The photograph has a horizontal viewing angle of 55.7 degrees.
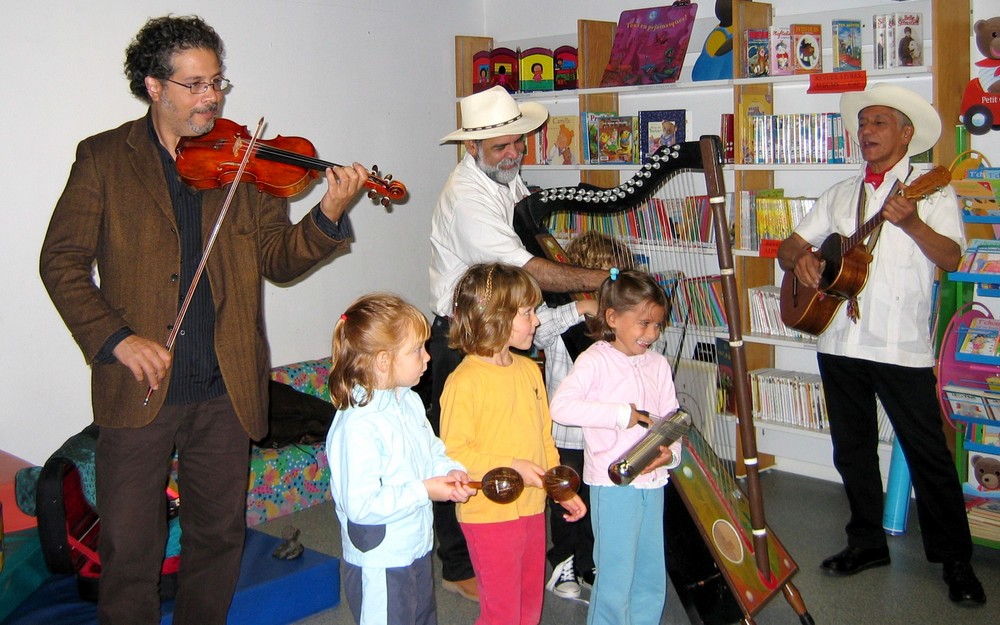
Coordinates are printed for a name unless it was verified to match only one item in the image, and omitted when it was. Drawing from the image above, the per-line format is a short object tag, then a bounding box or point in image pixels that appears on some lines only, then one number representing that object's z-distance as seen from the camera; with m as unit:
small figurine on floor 3.27
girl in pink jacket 2.48
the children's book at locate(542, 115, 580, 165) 5.05
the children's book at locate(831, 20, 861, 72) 3.94
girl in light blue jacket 1.99
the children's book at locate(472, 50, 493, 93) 5.40
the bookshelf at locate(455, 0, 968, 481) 3.73
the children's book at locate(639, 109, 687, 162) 4.66
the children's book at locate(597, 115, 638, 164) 4.82
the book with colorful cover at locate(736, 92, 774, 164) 4.26
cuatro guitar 3.20
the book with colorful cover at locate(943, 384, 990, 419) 3.47
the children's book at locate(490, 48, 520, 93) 5.32
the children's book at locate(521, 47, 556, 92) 5.17
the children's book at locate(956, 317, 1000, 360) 3.46
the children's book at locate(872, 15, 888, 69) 3.83
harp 2.37
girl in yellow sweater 2.35
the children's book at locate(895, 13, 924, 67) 3.80
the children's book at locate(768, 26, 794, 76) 4.11
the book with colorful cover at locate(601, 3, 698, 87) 4.59
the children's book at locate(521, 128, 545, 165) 5.24
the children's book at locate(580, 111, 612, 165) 4.91
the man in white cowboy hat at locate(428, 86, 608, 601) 2.99
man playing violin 2.27
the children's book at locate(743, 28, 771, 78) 4.18
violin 2.40
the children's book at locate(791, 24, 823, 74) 4.09
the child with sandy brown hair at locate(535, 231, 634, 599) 2.86
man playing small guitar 3.20
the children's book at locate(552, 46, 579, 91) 5.04
